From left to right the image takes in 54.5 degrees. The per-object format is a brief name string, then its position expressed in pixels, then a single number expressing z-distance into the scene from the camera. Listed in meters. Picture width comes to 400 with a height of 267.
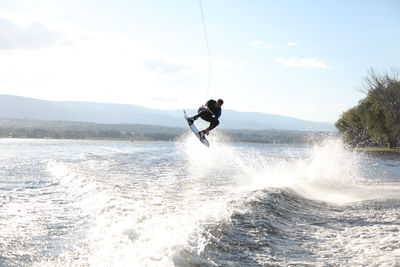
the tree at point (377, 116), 69.06
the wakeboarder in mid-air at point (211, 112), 17.28
